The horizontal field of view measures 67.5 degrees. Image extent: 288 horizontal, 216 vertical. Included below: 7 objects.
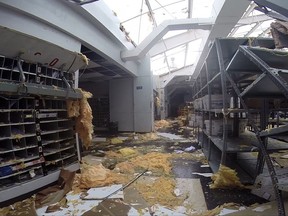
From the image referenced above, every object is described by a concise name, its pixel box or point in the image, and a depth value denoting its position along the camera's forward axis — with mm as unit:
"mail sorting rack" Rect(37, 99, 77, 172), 2750
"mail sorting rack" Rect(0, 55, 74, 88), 2255
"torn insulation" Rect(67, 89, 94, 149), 3139
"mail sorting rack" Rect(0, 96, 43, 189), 2244
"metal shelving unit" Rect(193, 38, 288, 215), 1690
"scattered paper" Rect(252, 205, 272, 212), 1909
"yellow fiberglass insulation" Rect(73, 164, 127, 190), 2744
